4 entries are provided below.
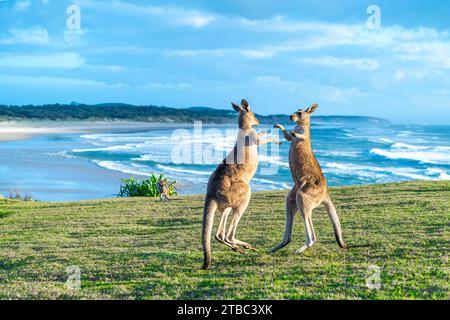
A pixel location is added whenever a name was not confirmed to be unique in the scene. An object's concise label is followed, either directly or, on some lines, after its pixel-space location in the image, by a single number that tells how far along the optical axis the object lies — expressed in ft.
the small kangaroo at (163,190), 47.19
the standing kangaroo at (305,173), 21.09
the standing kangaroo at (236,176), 19.71
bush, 59.31
